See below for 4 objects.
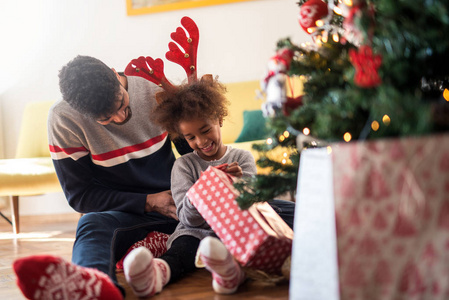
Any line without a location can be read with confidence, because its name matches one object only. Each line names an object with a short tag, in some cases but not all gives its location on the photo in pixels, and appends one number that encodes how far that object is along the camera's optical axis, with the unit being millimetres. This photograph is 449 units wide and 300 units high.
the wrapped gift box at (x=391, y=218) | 661
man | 1292
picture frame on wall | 3157
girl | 1235
